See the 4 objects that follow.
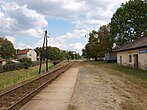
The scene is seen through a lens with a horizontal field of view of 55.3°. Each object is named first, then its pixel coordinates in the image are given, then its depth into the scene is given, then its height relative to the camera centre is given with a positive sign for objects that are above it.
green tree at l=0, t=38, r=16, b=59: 51.87 +3.16
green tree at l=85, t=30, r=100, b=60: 37.35 +3.77
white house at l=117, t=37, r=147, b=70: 16.17 +0.36
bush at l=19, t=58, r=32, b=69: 28.65 -0.94
